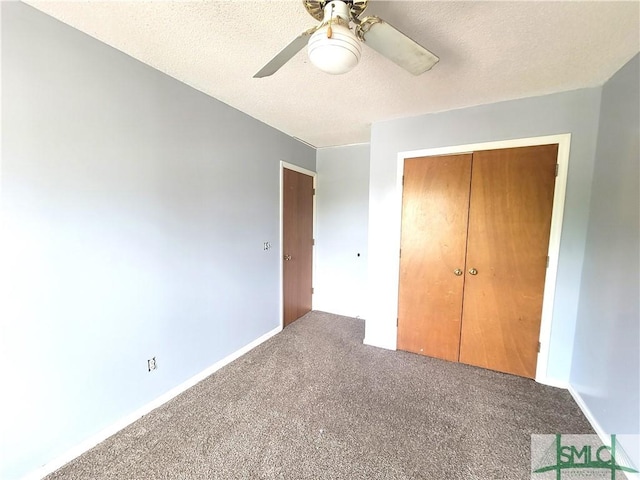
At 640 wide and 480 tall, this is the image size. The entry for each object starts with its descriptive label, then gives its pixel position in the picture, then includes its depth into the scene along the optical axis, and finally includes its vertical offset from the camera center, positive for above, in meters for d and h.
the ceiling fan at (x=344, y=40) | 0.96 +0.75
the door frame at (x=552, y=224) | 2.02 -0.01
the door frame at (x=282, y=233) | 3.07 -0.20
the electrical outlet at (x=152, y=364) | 1.82 -1.06
